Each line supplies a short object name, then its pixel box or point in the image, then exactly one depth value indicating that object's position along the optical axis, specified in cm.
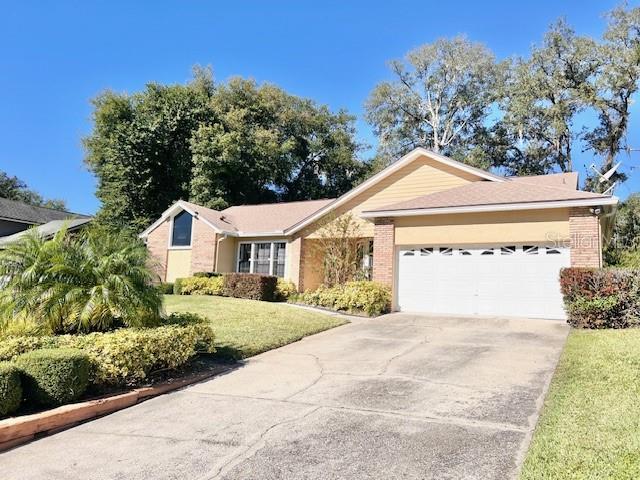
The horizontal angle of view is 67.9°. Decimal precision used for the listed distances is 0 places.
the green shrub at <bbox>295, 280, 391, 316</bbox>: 1526
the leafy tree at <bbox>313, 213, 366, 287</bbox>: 1859
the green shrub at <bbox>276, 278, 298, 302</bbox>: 1959
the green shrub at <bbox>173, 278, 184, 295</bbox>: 2141
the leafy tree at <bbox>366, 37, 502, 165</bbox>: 3928
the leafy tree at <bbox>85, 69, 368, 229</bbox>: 3266
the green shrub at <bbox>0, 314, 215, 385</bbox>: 662
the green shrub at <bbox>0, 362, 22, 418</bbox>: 540
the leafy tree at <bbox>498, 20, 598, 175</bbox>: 3319
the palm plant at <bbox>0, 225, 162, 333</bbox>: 736
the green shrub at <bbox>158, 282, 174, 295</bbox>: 2171
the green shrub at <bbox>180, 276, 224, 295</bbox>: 2030
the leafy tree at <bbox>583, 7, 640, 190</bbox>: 3108
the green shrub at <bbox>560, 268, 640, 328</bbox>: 1097
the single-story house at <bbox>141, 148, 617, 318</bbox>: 1392
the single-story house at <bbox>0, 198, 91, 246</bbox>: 3472
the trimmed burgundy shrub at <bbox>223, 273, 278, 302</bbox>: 1875
